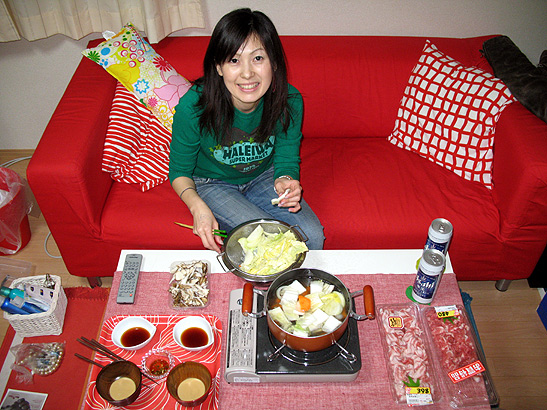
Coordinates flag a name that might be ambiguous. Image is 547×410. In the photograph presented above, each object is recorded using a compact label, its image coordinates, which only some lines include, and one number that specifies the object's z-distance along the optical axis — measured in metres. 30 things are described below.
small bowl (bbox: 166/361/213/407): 1.15
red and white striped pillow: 1.91
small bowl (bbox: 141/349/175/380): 1.25
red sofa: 1.74
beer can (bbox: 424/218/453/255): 1.35
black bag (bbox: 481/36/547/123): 1.82
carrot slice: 1.22
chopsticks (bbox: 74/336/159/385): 1.23
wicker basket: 1.56
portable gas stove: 1.17
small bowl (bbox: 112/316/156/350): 1.31
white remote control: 1.42
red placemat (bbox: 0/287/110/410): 1.57
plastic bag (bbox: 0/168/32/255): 2.14
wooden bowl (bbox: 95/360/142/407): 1.13
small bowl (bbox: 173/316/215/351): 1.30
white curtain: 2.16
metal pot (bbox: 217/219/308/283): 1.33
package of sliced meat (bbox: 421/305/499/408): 1.17
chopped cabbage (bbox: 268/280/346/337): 1.18
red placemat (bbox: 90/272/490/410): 1.19
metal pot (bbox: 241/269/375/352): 1.14
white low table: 1.52
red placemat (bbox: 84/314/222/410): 1.20
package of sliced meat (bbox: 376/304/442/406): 1.18
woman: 1.44
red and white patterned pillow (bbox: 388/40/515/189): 1.92
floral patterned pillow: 1.97
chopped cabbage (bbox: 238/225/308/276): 1.37
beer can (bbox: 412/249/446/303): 1.30
